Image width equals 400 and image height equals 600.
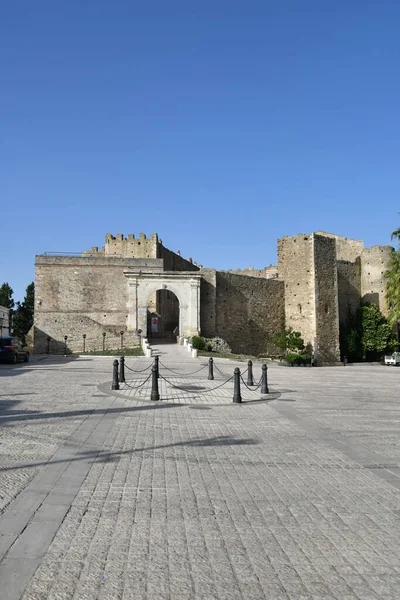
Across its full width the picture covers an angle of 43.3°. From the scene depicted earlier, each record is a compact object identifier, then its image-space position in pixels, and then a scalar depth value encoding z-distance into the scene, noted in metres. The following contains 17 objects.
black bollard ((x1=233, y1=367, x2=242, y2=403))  12.45
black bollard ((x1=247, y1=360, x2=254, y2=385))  15.89
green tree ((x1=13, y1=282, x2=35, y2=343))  69.69
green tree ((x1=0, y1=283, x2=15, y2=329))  85.75
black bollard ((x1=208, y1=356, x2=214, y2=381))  17.88
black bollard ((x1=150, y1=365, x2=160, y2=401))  12.34
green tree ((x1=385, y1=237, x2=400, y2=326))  35.97
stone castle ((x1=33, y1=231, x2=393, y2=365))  39.59
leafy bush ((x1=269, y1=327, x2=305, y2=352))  44.00
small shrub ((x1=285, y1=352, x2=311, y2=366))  33.91
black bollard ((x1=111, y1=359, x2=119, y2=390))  14.05
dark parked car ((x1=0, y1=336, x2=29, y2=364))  23.69
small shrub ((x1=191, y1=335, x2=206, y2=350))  34.47
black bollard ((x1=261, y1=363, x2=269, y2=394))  14.32
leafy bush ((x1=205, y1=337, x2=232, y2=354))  35.81
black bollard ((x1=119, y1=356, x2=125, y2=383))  15.68
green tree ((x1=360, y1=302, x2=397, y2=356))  47.28
